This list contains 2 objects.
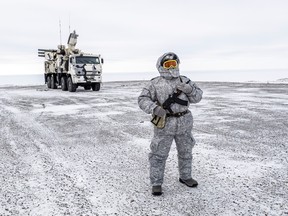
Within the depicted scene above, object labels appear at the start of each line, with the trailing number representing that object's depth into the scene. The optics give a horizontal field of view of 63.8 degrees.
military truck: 14.21
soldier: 2.64
